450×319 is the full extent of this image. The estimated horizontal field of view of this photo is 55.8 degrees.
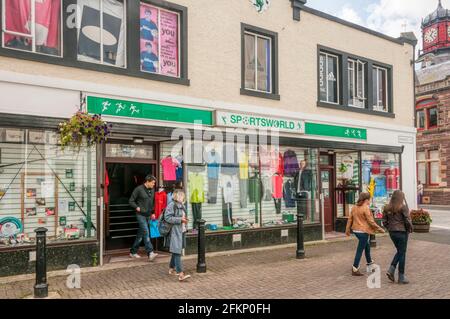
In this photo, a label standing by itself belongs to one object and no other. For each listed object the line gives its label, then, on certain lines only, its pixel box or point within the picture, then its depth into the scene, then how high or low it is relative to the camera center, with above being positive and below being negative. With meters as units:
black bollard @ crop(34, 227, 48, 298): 6.51 -1.28
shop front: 9.94 +0.26
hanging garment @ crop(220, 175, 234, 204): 11.16 -0.24
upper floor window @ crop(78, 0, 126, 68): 8.98 +3.21
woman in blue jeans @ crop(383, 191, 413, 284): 7.39 -0.86
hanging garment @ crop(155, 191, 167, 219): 10.16 -0.52
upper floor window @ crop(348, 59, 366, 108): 14.48 +3.26
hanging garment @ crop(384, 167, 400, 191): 15.50 -0.02
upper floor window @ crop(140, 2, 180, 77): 9.84 +3.29
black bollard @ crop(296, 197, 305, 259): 9.91 -1.42
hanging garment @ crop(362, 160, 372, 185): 14.66 +0.26
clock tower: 45.12 +15.91
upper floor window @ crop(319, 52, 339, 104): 13.57 +3.25
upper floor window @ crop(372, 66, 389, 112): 15.38 +3.25
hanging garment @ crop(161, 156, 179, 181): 10.25 +0.27
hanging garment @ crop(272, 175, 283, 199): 12.19 -0.22
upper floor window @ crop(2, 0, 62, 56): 8.05 +3.02
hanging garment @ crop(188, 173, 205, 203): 10.40 -0.20
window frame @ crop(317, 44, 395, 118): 13.48 +3.18
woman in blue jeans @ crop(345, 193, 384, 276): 8.04 -0.92
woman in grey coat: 7.66 -0.87
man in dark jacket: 9.39 -0.63
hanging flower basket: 7.95 +0.95
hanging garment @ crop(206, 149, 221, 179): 10.76 +0.40
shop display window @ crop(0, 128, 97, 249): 8.00 -0.17
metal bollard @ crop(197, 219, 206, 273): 8.25 -1.34
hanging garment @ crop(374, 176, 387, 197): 15.19 -0.34
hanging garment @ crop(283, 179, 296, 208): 12.44 -0.45
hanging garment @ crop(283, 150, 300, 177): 12.40 +0.42
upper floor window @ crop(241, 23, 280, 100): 11.52 +3.24
